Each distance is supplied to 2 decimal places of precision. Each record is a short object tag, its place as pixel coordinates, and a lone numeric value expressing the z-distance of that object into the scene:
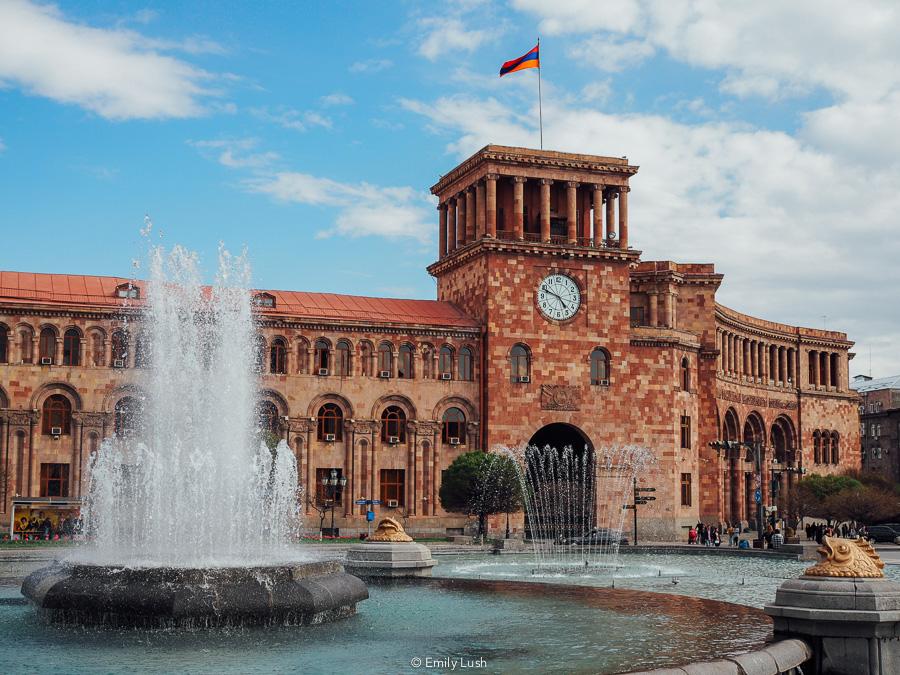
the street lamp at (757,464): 53.00
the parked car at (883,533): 59.06
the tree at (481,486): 50.47
